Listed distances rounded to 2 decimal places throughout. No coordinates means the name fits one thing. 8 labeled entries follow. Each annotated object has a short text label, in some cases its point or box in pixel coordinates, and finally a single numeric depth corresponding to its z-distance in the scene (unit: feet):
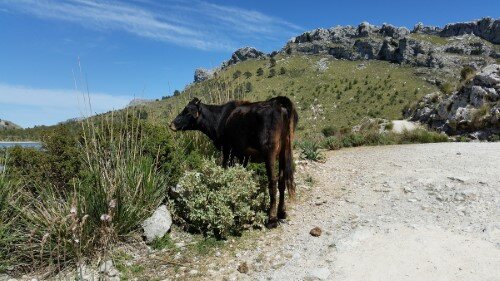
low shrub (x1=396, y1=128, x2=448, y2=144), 50.66
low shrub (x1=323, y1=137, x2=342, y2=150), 47.51
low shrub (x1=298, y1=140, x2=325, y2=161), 36.01
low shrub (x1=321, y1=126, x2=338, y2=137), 67.84
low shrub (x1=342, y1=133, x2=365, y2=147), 49.24
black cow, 21.36
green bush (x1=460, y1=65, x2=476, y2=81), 64.50
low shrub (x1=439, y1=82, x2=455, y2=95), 67.24
